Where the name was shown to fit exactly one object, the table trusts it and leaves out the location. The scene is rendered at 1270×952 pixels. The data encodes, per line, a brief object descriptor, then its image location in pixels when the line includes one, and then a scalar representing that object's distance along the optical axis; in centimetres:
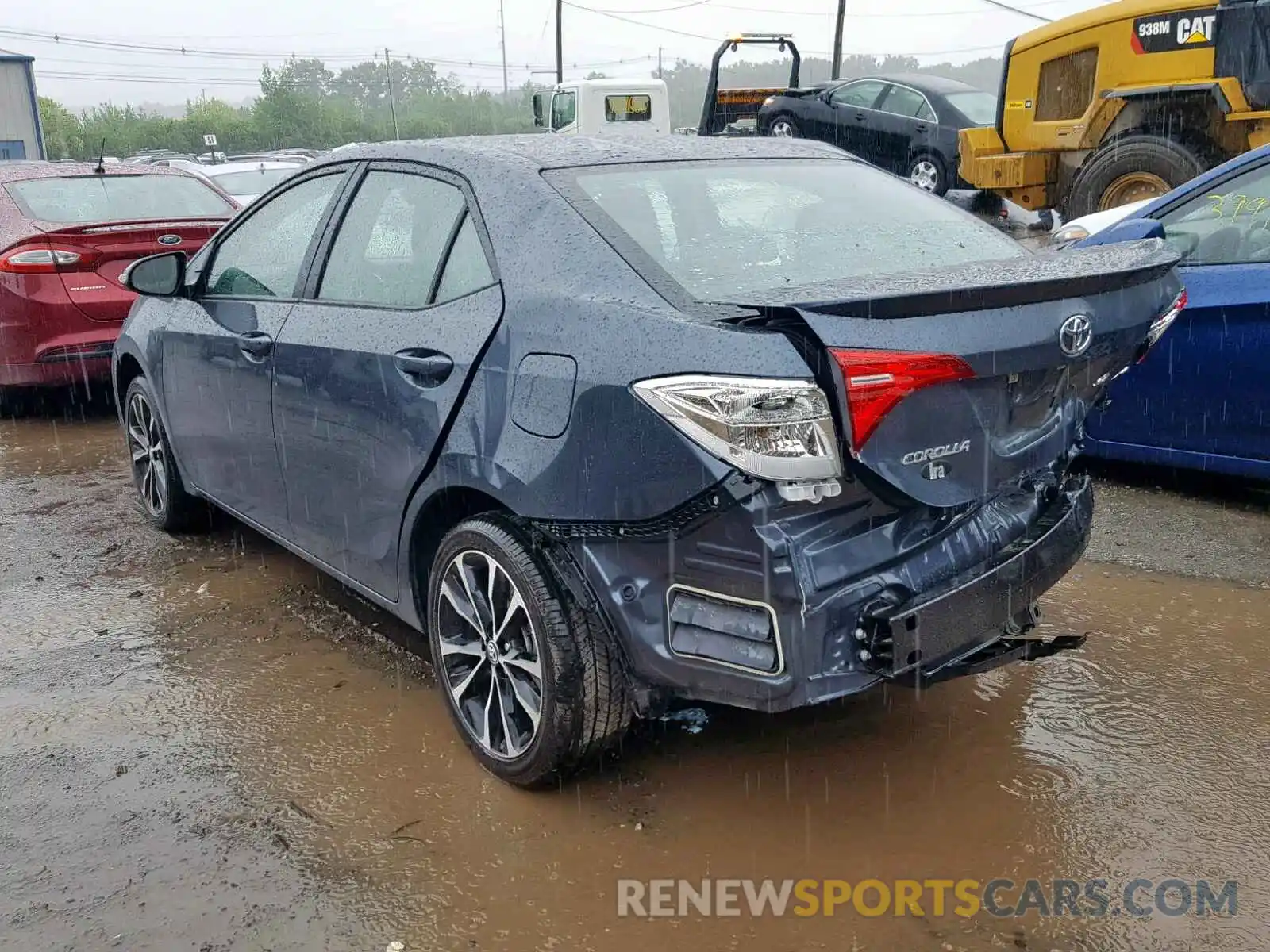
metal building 4428
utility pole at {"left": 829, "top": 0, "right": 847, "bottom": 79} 3055
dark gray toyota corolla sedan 245
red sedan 680
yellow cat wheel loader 886
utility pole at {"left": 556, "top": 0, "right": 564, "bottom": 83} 4746
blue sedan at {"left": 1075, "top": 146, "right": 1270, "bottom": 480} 466
